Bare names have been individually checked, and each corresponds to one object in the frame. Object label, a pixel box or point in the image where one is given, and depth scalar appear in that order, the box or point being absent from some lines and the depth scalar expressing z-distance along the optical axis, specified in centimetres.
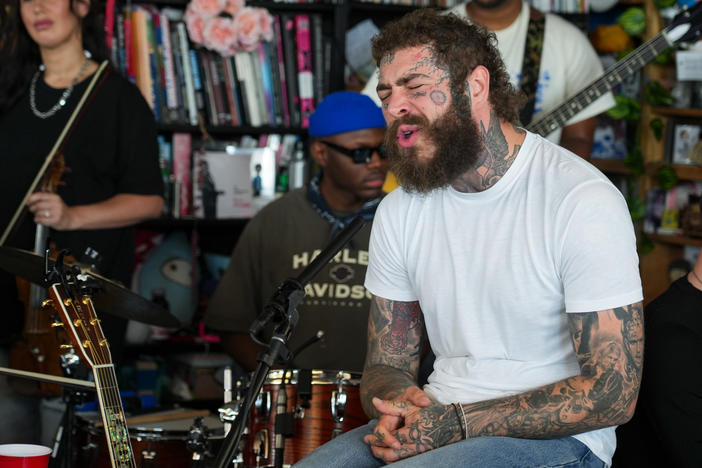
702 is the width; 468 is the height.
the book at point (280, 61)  365
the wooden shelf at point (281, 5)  362
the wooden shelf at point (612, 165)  383
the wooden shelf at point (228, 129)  361
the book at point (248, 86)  362
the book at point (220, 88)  362
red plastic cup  168
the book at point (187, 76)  358
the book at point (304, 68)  365
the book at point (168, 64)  356
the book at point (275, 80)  365
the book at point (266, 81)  364
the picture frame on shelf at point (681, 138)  369
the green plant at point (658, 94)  371
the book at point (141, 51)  353
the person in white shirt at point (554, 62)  314
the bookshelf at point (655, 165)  370
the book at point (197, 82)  360
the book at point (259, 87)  364
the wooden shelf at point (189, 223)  364
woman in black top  272
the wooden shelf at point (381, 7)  370
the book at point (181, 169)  365
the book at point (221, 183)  366
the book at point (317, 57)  368
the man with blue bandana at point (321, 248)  274
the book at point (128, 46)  352
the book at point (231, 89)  363
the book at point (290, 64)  365
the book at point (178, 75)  358
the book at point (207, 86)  361
